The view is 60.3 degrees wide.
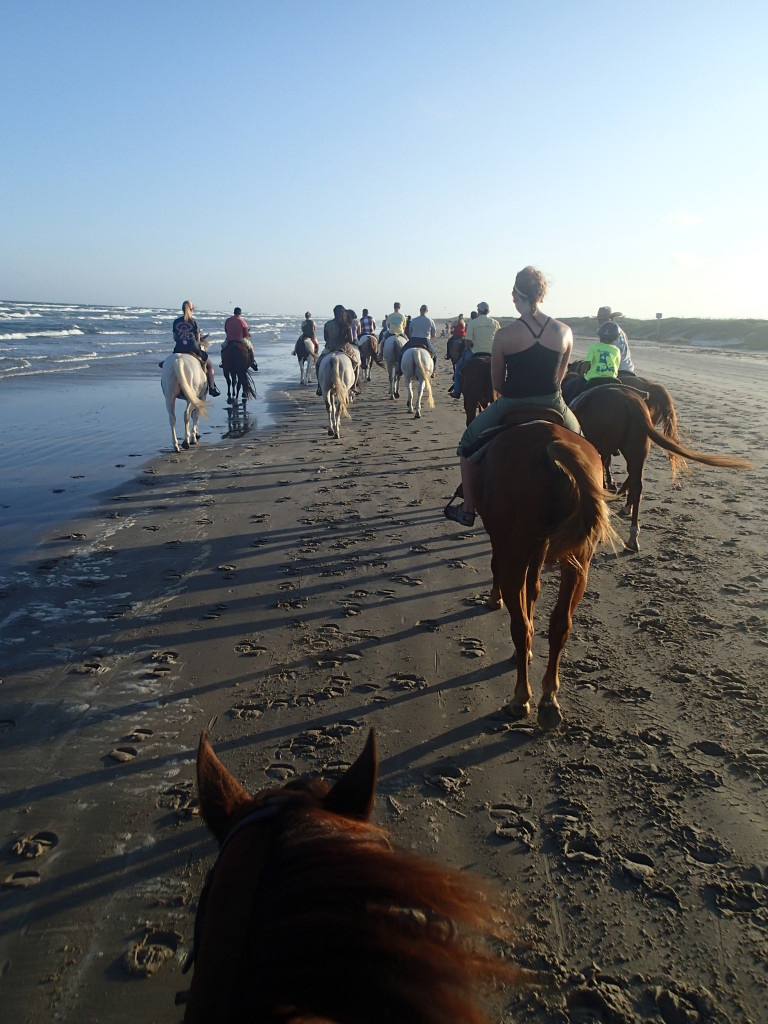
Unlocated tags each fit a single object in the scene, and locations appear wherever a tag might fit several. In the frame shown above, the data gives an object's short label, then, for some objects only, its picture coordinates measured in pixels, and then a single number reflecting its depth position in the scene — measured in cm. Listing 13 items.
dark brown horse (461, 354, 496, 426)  1061
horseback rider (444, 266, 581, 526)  424
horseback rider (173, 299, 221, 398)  1195
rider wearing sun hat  858
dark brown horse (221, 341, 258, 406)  1580
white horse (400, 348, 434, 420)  1584
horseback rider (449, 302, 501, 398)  1077
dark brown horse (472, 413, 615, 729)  362
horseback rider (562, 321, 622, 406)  764
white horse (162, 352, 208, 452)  1132
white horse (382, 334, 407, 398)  1981
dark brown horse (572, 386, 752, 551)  674
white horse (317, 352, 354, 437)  1292
